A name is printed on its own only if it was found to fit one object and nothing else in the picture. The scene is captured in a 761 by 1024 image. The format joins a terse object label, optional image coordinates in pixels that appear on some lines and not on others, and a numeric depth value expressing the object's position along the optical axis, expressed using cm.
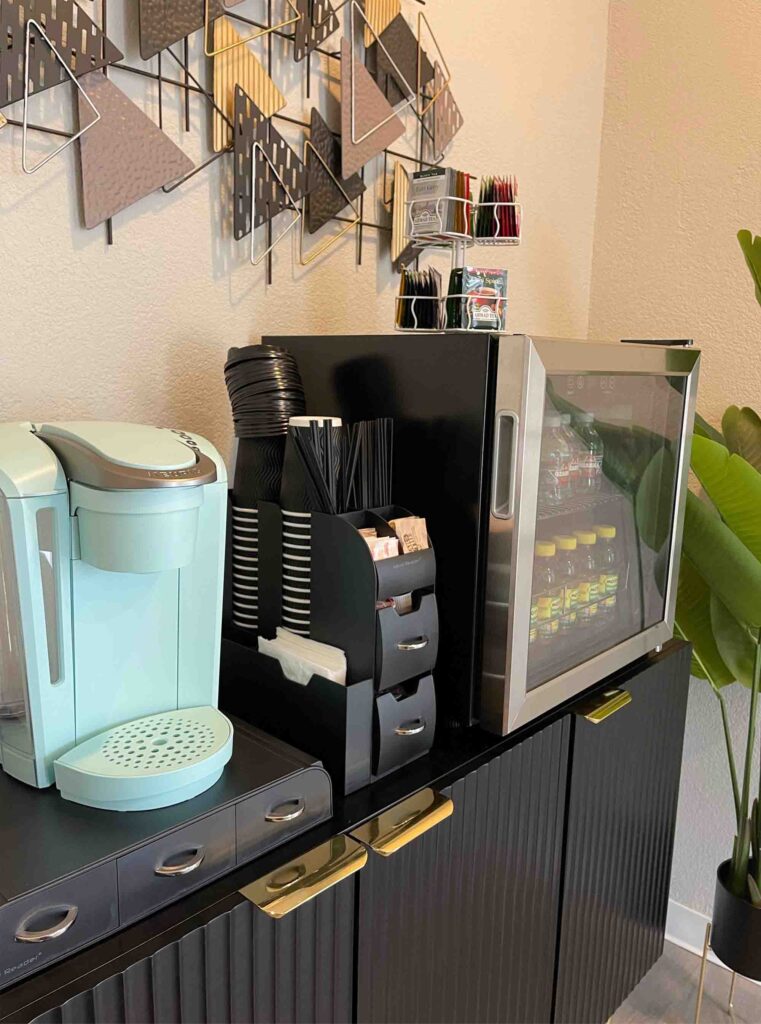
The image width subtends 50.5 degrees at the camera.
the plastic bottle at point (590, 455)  141
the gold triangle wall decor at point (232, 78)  132
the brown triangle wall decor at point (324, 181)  150
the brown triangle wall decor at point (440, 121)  174
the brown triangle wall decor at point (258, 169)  137
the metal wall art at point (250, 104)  113
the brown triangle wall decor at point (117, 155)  118
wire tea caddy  132
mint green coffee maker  85
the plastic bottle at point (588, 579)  150
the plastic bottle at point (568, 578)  145
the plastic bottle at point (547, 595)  138
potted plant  161
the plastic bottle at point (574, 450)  135
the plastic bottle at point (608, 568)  157
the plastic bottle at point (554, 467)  133
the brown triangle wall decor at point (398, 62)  159
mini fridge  117
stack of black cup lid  123
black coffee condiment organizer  107
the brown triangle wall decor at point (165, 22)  121
